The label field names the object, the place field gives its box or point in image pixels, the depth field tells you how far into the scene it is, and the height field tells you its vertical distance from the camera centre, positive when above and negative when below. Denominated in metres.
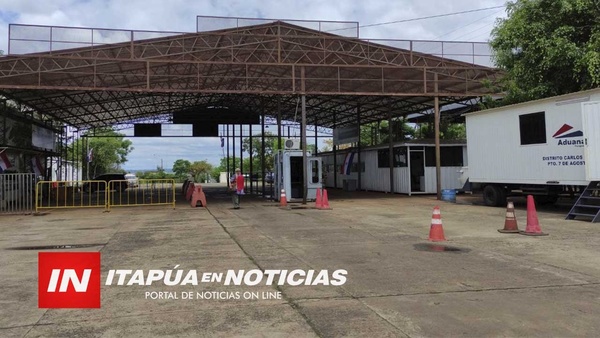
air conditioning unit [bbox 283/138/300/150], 23.17 +1.67
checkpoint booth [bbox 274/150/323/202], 22.70 +0.20
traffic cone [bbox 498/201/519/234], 11.02 -1.13
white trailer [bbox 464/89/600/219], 13.47 +0.88
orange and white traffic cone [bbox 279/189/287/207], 21.03 -0.97
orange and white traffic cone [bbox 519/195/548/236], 10.62 -1.17
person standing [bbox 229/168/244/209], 20.34 -0.34
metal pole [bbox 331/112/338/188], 39.69 +0.87
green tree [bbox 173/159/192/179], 104.96 +3.01
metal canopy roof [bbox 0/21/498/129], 21.17 +5.72
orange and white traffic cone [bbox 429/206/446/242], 9.95 -1.15
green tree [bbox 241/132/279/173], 70.49 +4.37
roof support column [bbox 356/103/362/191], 34.03 +0.27
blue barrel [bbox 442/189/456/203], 22.22 -0.94
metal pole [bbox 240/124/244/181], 41.94 +3.98
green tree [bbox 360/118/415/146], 40.66 +4.39
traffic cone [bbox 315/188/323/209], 19.57 -1.02
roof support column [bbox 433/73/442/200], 23.22 +1.83
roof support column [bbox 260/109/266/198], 27.87 +1.45
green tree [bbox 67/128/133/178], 64.69 +3.90
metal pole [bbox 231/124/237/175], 45.09 +4.33
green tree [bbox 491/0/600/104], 16.42 +4.74
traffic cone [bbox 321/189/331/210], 19.12 -1.09
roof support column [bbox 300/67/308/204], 21.61 +1.18
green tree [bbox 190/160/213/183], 96.88 +2.54
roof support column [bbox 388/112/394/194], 28.39 +0.85
